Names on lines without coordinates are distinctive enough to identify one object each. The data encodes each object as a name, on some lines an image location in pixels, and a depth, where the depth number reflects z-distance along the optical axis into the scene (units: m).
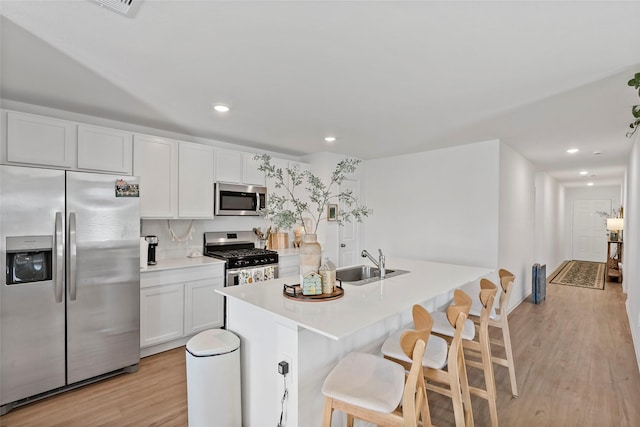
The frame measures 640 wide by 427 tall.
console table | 6.65
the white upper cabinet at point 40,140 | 2.53
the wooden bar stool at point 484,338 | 2.04
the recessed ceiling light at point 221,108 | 2.87
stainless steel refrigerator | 2.26
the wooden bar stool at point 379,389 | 1.33
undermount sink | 2.83
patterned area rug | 6.56
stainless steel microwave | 3.93
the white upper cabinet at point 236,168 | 3.96
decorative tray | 1.90
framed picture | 4.98
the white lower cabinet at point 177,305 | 3.09
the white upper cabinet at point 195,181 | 3.61
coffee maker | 3.38
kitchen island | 1.60
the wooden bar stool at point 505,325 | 2.43
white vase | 2.02
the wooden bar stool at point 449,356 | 1.63
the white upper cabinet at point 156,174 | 3.26
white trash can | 1.85
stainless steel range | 3.69
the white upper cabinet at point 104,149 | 2.88
